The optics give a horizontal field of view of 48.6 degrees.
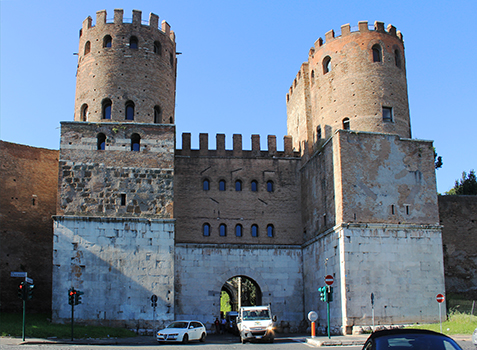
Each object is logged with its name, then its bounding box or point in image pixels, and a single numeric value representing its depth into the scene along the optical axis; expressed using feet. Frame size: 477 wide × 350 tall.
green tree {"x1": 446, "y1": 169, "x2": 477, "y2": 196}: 123.95
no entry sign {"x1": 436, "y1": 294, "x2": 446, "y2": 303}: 59.77
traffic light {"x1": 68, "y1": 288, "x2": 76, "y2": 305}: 61.04
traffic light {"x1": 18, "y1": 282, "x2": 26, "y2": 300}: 57.93
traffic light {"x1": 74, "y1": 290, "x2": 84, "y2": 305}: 61.72
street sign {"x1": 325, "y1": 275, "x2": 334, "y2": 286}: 61.77
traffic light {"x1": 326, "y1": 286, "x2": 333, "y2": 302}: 60.98
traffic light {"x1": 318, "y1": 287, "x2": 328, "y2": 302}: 61.56
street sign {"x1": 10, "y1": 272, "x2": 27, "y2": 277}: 76.44
